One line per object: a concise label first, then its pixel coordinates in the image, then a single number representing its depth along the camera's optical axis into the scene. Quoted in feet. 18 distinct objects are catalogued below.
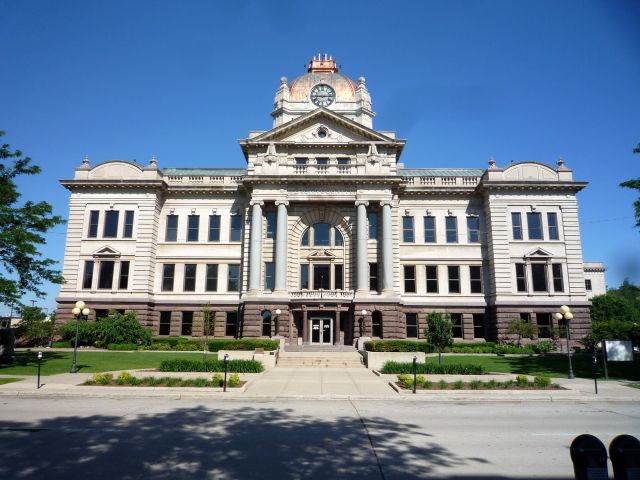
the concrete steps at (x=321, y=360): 102.47
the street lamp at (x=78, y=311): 76.64
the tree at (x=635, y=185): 81.10
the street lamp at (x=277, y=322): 130.82
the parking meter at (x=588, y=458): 13.47
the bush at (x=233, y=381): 62.34
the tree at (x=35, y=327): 119.65
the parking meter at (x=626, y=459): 13.52
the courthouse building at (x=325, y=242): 137.90
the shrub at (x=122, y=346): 124.36
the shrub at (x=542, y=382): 61.41
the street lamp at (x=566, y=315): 75.97
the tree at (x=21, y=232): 80.28
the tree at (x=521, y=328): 129.31
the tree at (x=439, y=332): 93.56
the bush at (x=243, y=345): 102.58
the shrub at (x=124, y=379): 62.13
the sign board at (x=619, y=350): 64.90
